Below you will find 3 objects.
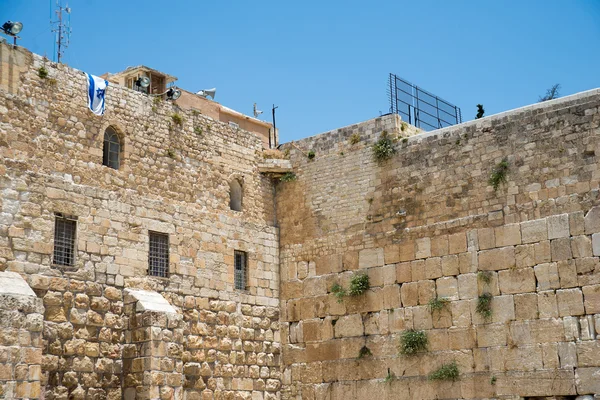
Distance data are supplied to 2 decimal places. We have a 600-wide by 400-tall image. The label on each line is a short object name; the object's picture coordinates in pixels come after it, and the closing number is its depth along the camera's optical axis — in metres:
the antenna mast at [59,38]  15.96
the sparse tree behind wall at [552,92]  21.89
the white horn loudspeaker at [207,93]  21.37
